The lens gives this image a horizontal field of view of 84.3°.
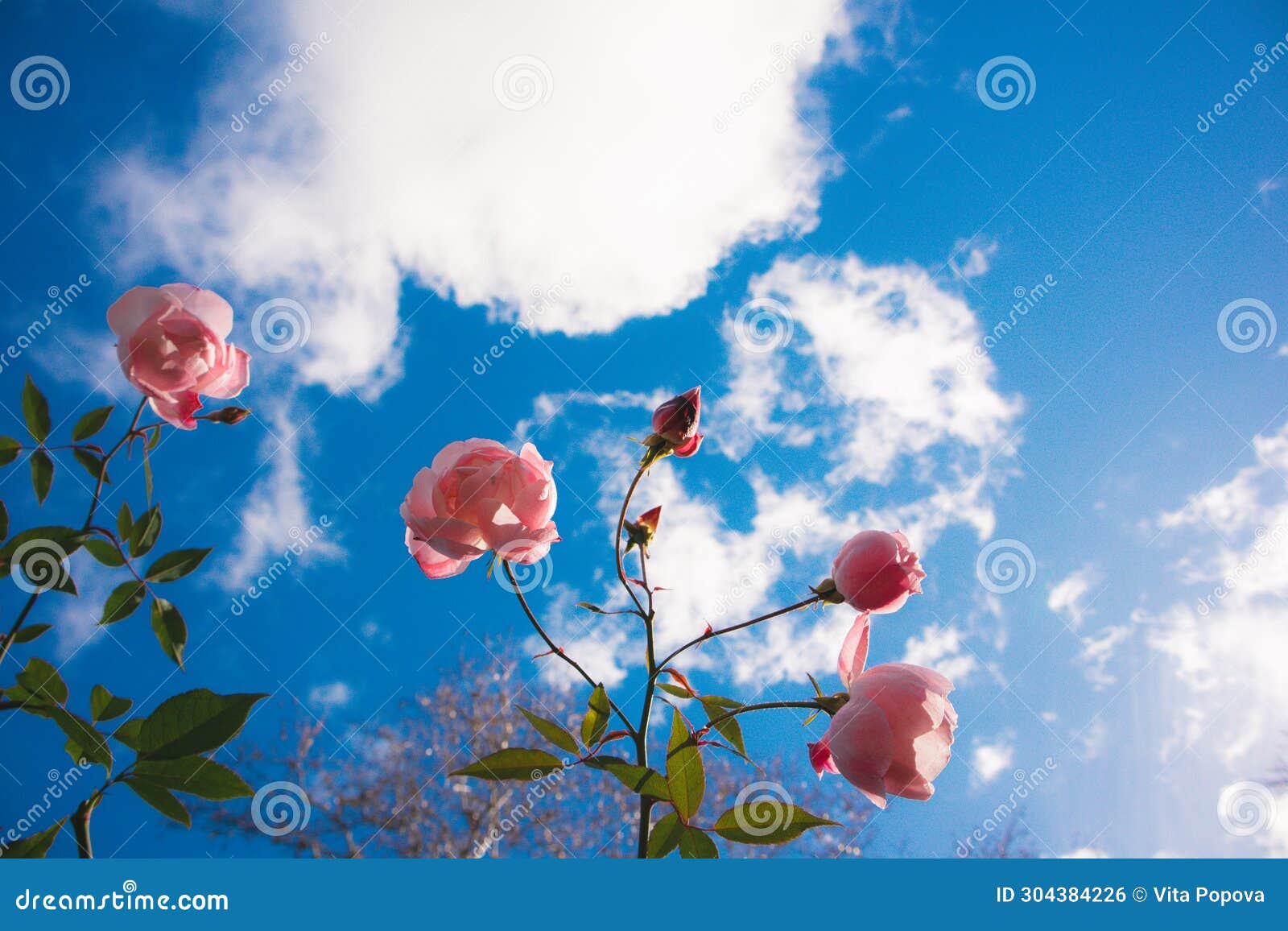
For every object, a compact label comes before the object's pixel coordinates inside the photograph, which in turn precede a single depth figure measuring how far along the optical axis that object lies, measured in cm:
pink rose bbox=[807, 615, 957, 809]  62
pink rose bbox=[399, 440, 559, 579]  68
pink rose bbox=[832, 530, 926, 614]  72
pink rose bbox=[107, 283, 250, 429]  72
